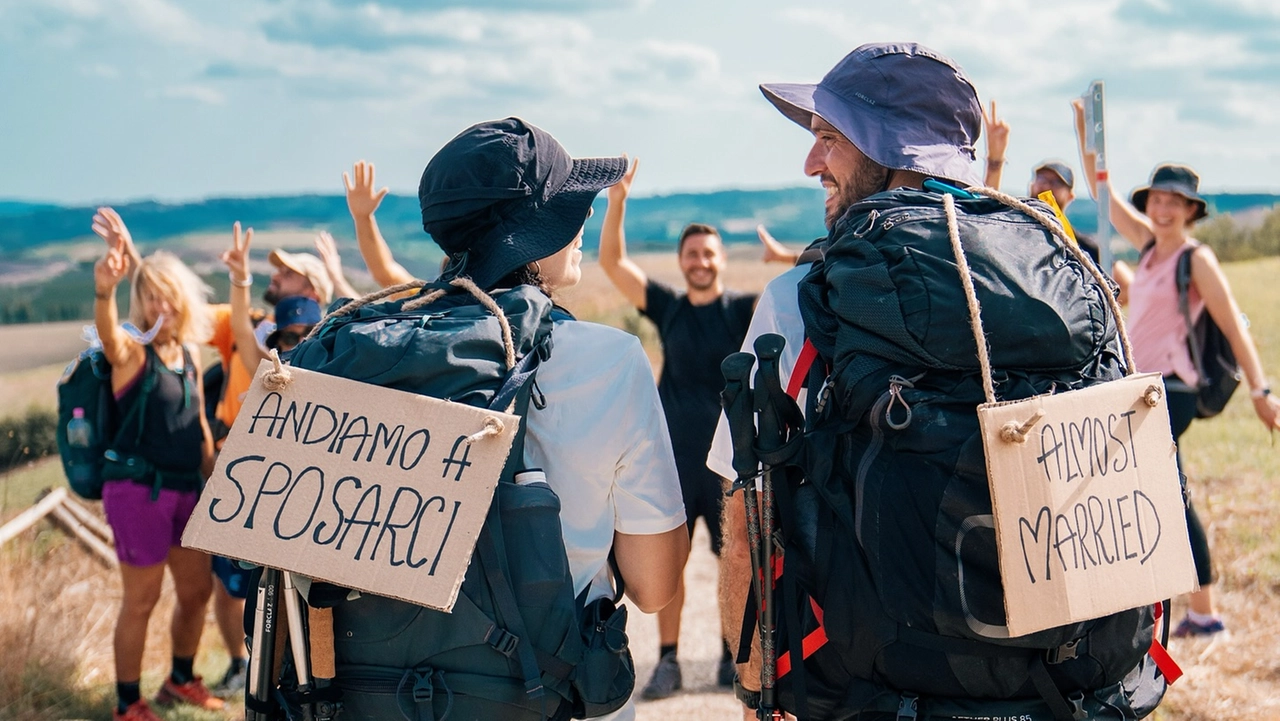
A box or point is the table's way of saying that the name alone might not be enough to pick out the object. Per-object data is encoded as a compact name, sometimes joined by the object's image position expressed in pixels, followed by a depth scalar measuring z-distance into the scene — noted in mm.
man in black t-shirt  5629
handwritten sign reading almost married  1929
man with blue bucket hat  1996
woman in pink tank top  5379
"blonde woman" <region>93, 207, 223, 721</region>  5082
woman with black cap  2248
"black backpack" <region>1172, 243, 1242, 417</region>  5504
